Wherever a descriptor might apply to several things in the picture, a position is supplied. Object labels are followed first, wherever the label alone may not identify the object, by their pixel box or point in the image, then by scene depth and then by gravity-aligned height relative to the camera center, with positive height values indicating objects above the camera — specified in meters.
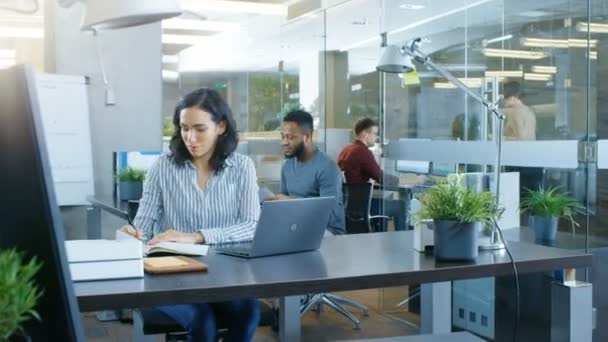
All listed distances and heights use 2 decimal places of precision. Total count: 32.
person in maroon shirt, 5.93 -0.22
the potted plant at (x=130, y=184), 4.48 -0.29
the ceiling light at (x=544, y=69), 3.63 +0.34
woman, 2.67 -0.17
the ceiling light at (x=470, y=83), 4.19 +0.32
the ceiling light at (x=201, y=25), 8.49 +1.38
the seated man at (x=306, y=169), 4.21 -0.19
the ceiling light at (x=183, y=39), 9.10 +1.28
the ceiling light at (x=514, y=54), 3.73 +0.45
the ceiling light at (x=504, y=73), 3.85 +0.35
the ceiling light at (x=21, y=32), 9.80 +1.48
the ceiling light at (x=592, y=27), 3.47 +0.52
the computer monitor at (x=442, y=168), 4.33 -0.20
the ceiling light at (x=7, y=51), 9.95 +1.24
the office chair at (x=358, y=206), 4.96 -0.48
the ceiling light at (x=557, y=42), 3.48 +0.47
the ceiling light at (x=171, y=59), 9.05 +1.01
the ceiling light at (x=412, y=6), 4.84 +0.89
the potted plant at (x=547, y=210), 3.27 -0.35
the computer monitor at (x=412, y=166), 4.62 -0.20
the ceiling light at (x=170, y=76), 8.30 +0.74
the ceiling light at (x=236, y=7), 7.76 +1.47
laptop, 1.99 -0.26
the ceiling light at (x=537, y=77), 3.67 +0.31
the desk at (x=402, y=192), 4.91 -0.41
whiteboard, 4.62 +0.04
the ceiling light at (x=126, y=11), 2.48 +0.45
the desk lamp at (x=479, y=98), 2.23 +0.12
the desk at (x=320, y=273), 1.61 -0.35
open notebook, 2.05 -0.32
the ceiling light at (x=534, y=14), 3.72 +0.64
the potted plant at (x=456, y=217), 2.02 -0.23
